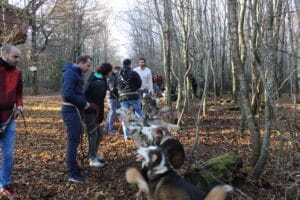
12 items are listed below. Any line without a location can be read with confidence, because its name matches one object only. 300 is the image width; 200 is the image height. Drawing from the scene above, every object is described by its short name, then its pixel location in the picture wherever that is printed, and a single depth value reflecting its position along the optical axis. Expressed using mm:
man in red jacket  4263
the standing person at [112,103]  8210
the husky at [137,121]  6467
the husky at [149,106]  8080
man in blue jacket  4765
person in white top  8818
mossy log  4551
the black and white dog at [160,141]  4241
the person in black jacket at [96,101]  5539
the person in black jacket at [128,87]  7466
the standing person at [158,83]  17871
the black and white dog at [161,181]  3218
